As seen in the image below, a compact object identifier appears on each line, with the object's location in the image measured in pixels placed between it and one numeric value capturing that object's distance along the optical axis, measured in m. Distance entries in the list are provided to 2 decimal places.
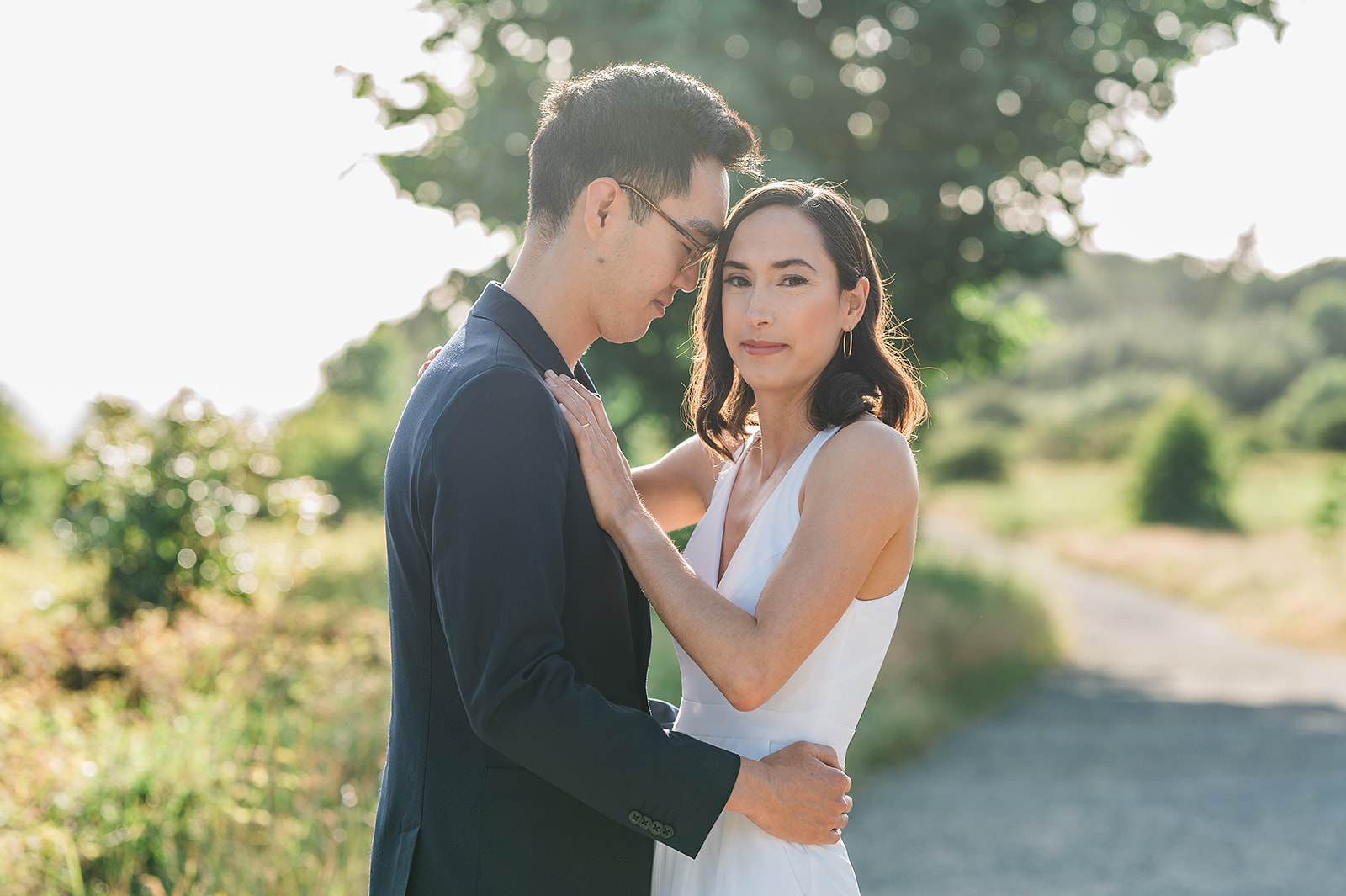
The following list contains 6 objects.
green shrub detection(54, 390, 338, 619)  8.21
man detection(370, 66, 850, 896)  1.67
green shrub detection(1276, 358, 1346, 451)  40.84
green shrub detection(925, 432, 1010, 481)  46.62
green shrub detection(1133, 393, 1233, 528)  32.84
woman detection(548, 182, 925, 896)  1.98
